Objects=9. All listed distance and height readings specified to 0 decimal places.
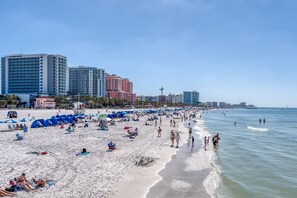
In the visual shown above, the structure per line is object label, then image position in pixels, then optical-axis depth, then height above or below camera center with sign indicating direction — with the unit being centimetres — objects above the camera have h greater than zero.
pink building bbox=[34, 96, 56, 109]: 9590 -37
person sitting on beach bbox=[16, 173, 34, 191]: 1109 -326
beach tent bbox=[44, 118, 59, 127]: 3453 -255
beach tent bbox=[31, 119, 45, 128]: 3285 -251
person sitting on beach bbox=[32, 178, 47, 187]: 1156 -334
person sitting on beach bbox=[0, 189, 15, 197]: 1030 -341
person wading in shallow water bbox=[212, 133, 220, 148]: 2573 -356
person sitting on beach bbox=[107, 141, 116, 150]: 2081 -327
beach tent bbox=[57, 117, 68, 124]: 3772 -242
